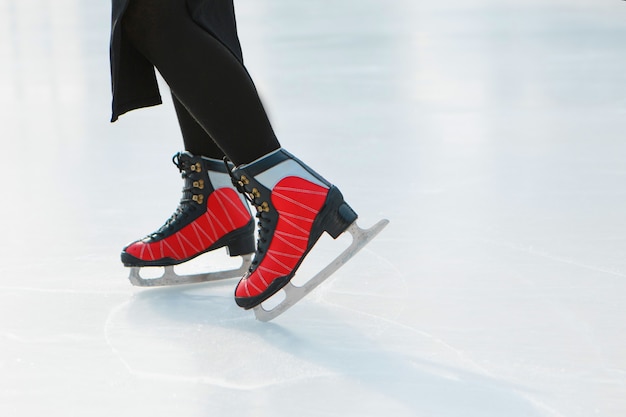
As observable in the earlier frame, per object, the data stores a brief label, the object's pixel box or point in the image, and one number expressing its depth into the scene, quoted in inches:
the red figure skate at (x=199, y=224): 239.4
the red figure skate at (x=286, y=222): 228.6
